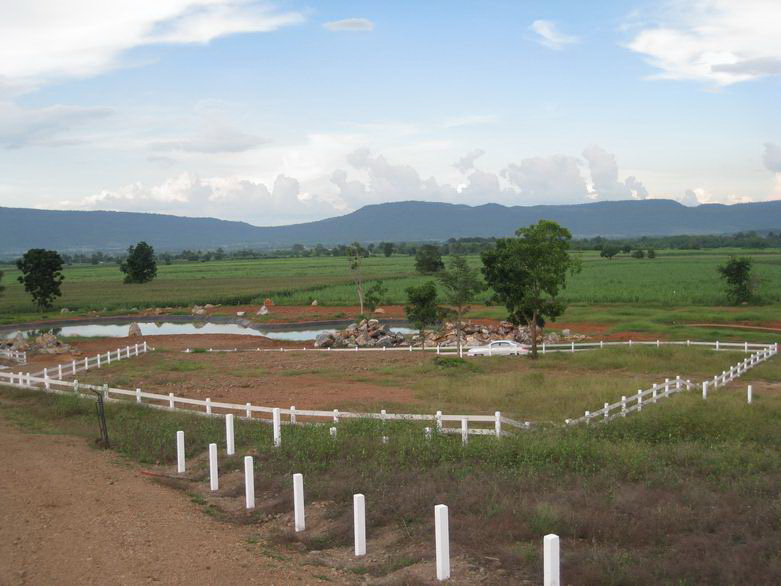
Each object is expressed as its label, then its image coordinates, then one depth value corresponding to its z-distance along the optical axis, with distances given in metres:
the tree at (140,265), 119.56
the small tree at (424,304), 47.84
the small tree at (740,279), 65.94
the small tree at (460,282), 43.16
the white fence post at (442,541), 9.48
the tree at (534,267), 39.81
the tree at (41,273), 80.00
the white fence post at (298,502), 12.09
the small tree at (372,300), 66.39
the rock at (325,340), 54.34
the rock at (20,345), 50.28
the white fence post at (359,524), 10.94
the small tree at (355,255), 76.61
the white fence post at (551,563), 8.43
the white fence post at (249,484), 13.50
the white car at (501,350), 44.56
